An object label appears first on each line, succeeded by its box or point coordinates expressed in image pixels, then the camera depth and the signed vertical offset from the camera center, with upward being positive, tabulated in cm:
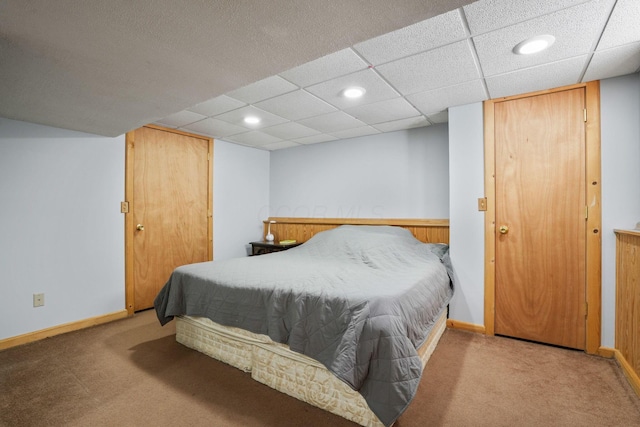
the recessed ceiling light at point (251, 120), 311 +100
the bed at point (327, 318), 142 -65
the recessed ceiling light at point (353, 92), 240 +100
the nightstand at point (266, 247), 409 -50
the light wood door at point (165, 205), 327 +8
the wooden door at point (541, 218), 236 -6
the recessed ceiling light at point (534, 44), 169 +99
